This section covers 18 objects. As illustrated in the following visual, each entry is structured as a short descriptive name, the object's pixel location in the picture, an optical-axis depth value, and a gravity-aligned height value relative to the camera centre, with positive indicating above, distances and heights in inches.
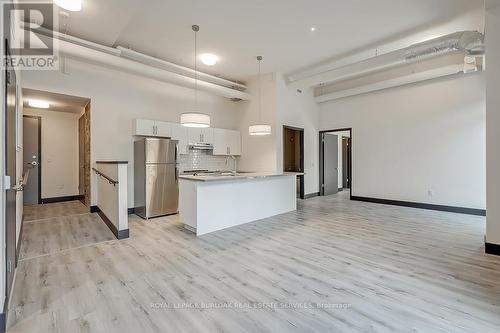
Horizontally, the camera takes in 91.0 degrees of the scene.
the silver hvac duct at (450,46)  151.7 +78.0
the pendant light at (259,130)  203.6 +29.7
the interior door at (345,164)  388.8 +0.8
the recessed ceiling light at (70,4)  111.3 +74.4
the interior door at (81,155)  243.2 +10.8
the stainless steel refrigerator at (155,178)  195.9 -10.1
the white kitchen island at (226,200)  156.1 -24.9
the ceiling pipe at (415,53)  153.2 +79.7
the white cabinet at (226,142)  266.7 +26.1
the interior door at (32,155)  242.4 +11.1
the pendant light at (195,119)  157.1 +29.6
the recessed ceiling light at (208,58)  204.5 +90.0
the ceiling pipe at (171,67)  192.9 +88.6
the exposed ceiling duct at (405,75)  198.4 +83.7
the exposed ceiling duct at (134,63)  153.2 +75.9
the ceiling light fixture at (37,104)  212.0 +55.7
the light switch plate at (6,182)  69.0 -4.6
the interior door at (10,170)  75.2 -1.4
